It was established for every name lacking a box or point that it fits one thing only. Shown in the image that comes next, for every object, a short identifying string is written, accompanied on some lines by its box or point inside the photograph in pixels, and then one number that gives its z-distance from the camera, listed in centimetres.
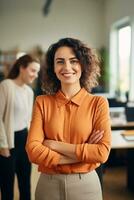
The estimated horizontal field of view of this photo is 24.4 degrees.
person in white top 254
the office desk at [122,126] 393
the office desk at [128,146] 291
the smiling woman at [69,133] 156
